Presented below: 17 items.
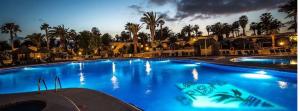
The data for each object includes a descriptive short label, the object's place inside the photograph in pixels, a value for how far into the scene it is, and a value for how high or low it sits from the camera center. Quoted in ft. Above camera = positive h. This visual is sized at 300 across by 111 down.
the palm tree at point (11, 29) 120.96 +21.14
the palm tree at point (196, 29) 174.83 +23.78
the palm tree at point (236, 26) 160.69 +23.56
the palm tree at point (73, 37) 124.35 +13.73
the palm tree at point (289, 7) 62.67 +16.98
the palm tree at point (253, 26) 144.26 +20.45
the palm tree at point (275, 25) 123.37 +17.91
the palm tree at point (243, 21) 158.64 +28.08
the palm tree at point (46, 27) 124.91 +21.93
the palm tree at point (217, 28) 155.25 +21.98
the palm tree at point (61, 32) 120.37 +17.32
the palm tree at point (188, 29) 172.11 +23.52
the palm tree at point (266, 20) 125.72 +22.31
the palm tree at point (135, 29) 94.18 +13.99
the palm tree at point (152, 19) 94.98 +20.11
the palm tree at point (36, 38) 125.64 +13.94
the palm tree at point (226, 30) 154.55 +19.13
